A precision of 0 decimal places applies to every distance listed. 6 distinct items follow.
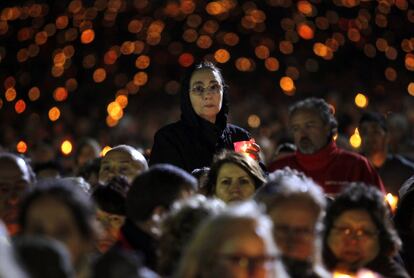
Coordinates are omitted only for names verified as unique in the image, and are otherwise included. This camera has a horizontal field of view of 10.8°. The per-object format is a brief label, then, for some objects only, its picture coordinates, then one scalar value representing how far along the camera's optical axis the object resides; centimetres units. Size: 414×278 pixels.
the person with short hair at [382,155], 1998
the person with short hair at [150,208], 1107
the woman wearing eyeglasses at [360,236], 1159
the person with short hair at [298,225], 1006
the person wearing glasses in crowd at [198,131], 1550
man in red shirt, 1582
